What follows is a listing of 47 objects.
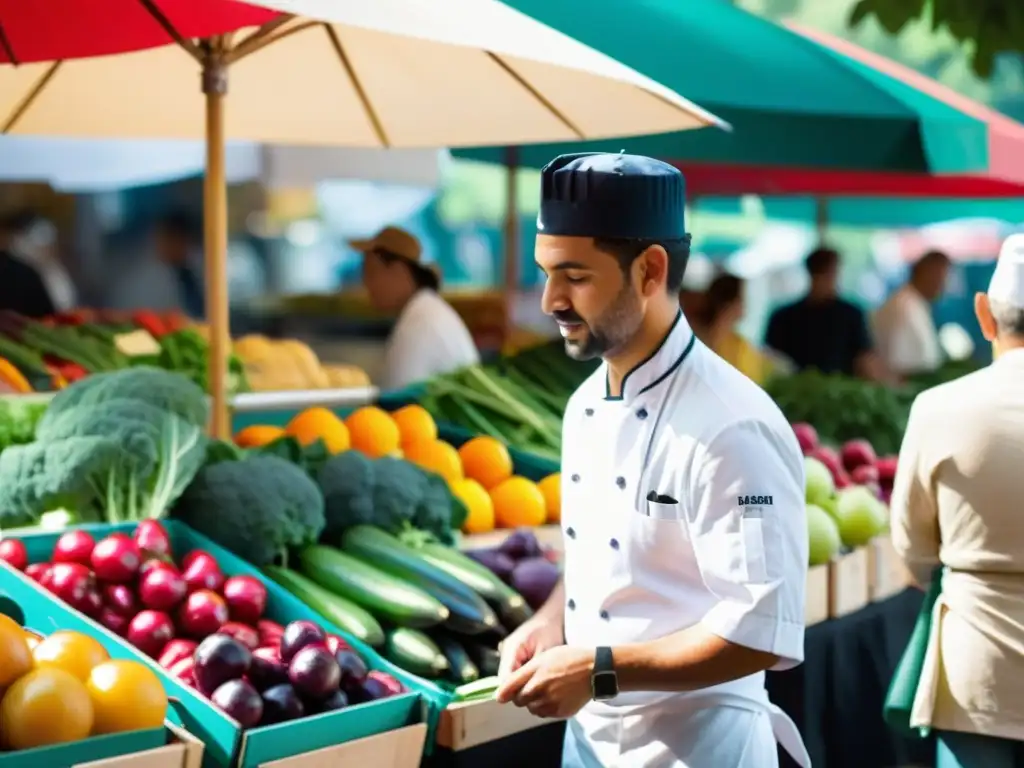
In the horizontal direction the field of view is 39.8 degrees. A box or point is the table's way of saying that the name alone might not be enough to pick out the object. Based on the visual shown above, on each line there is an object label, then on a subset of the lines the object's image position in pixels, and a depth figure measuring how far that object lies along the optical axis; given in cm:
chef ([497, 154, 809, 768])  212
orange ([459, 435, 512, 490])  463
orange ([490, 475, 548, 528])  440
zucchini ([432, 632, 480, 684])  319
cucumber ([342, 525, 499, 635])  331
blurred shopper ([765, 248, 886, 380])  936
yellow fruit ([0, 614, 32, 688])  239
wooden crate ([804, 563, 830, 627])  434
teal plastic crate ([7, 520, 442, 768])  253
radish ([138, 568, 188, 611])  296
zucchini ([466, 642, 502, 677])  328
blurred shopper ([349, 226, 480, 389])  625
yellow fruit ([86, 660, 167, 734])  239
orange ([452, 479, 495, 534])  431
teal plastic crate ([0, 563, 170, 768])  225
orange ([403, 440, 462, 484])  453
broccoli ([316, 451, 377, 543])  368
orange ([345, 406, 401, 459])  455
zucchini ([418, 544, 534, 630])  342
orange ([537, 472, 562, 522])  455
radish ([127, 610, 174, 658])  287
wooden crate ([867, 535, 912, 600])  485
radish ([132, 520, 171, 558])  314
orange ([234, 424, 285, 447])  437
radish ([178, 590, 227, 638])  295
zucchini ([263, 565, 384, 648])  316
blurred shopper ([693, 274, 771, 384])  793
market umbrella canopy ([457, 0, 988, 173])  506
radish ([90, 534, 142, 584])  301
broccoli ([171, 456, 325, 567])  336
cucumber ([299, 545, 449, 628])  326
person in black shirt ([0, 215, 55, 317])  779
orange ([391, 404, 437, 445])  474
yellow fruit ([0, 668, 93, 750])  230
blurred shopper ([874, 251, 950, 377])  970
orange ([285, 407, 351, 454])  450
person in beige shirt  328
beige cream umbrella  423
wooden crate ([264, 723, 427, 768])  259
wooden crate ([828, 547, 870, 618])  450
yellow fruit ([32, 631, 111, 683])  249
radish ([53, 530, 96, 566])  306
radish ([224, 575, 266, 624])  306
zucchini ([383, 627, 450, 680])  315
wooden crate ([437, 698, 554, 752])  289
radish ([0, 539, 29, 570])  305
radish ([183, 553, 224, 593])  308
